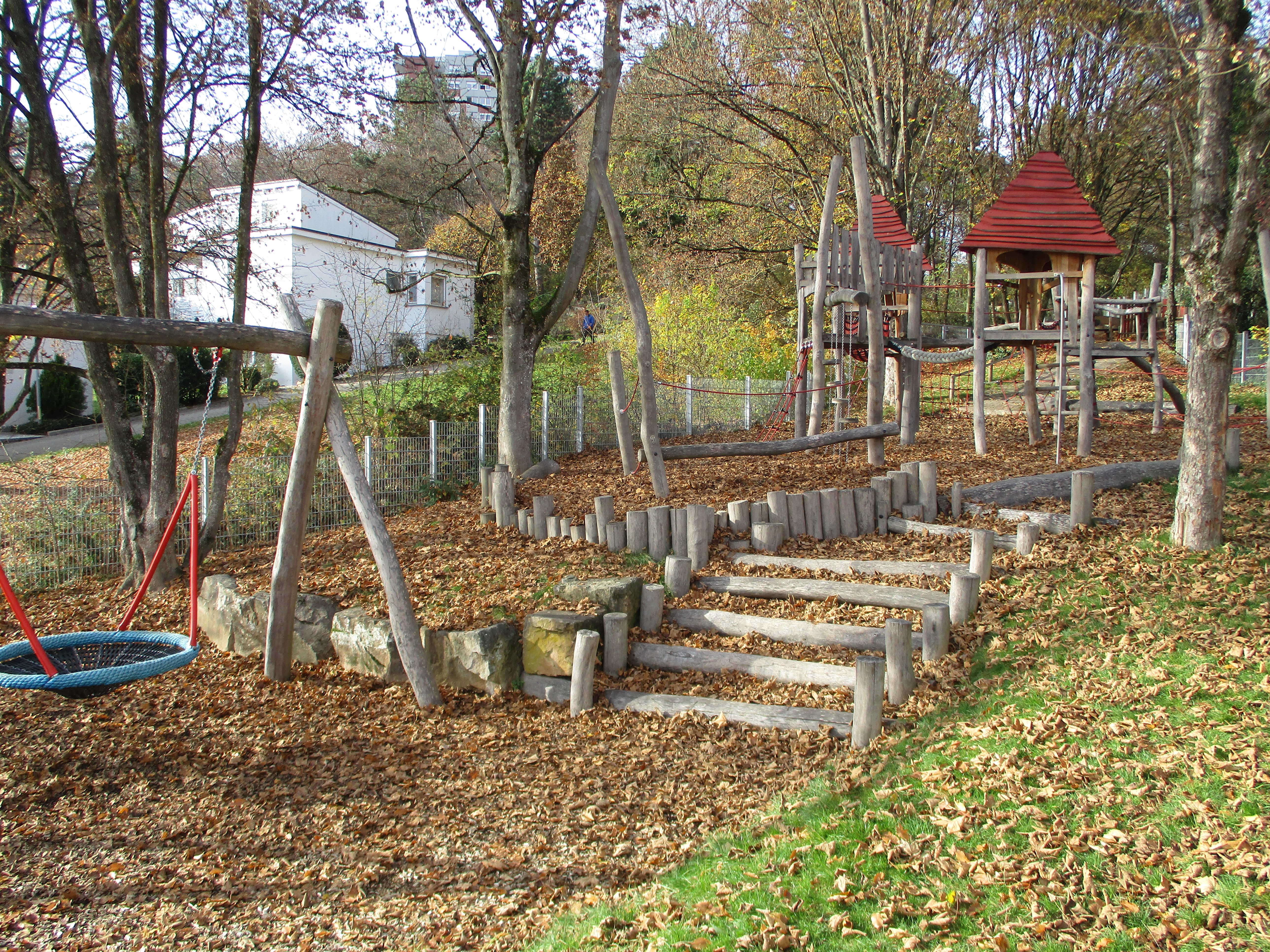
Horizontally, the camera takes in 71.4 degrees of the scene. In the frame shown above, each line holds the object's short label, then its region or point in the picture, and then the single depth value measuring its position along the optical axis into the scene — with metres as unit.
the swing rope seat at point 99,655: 4.71
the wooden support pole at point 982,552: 6.51
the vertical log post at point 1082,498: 7.38
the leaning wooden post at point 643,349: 8.95
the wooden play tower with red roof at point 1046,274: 10.86
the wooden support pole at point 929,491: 8.22
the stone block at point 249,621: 7.02
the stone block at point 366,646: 6.57
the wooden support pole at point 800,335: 11.37
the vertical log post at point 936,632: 5.61
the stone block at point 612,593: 6.70
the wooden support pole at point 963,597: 5.96
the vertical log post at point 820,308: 10.62
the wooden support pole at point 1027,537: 6.98
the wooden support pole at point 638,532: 7.80
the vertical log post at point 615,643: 6.30
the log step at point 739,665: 5.78
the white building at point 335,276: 22.12
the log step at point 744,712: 5.32
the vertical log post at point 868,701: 4.90
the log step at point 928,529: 7.35
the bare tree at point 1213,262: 6.39
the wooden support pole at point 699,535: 7.52
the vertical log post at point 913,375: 11.91
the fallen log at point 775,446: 8.90
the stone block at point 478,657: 6.31
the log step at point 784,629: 6.02
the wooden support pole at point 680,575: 7.13
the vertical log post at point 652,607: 6.74
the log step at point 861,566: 6.86
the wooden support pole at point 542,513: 8.52
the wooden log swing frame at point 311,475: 5.80
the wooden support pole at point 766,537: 7.70
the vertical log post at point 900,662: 5.24
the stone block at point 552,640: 6.26
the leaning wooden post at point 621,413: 9.17
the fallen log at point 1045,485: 8.43
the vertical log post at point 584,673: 5.92
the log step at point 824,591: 6.39
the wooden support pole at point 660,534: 7.73
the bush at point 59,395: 22.19
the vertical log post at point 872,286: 10.21
